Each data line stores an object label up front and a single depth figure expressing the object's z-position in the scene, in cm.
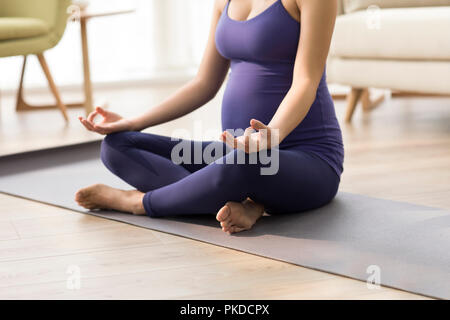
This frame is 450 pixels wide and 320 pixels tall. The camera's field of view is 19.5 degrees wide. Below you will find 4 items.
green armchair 632
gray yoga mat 423
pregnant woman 450
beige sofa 588
